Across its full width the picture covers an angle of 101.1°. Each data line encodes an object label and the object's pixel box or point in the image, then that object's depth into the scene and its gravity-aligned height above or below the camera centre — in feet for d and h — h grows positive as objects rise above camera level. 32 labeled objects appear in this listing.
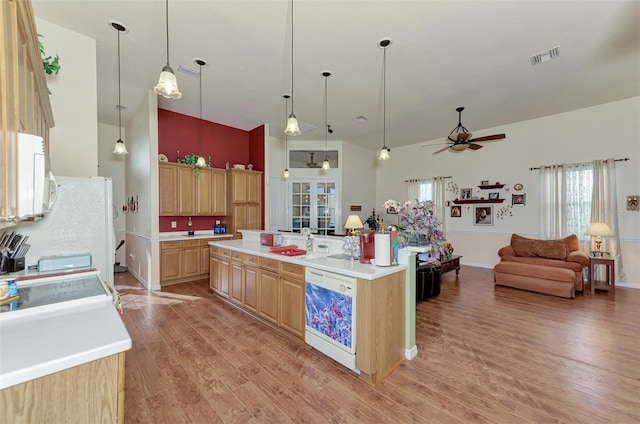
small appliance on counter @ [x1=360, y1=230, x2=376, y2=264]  8.34 -1.18
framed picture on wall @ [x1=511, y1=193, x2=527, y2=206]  19.53 +0.83
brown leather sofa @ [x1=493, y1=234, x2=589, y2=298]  14.05 -3.20
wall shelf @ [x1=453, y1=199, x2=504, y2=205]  20.65 +0.76
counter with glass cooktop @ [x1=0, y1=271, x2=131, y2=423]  2.81 -1.71
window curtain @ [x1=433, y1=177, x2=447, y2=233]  23.57 +1.21
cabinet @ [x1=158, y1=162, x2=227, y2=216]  16.44 +1.42
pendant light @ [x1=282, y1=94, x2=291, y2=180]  23.82 +5.19
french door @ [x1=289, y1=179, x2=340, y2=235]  24.30 +0.57
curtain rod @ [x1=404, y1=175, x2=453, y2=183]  24.70 +2.93
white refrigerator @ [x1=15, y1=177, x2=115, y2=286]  7.30 -0.40
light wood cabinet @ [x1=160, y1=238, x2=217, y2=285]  15.83 -3.07
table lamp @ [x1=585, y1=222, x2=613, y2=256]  15.06 -1.23
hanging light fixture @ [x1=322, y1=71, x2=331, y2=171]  12.78 +6.66
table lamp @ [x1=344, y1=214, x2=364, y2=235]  19.97 -0.92
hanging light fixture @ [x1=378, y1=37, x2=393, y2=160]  10.26 +6.61
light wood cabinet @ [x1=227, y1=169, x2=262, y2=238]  18.86 +0.84
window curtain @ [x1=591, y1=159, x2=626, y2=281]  16.03 +0.22
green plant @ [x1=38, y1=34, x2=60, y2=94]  8.54 +4.77
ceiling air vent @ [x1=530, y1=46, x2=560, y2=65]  10.69 +6.47
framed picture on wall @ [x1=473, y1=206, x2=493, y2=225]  21.21 -0.39
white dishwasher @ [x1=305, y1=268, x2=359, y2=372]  7.39 -3.12
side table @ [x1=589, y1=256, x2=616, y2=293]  14.71 -3.69
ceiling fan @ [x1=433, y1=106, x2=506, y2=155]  15.10 +4.11
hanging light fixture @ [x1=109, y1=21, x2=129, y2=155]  9.54 +6.66
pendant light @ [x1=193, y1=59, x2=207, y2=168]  11.67 +6.72
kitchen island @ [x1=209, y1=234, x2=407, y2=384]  7.06 -2.86
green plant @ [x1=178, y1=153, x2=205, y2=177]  17.33 +3.36
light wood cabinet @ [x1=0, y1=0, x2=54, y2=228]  2.97 +1.69
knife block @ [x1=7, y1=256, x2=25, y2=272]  6.51 -1.30
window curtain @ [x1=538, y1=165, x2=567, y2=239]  17.74 +0.47
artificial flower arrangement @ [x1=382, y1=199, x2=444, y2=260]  8.42 -0.59
